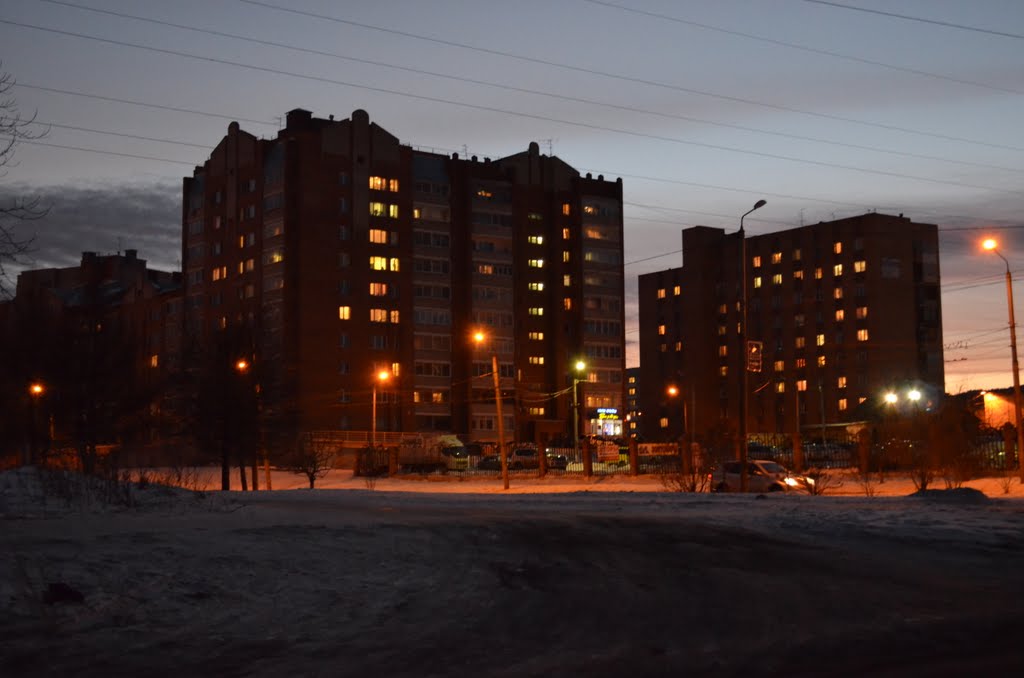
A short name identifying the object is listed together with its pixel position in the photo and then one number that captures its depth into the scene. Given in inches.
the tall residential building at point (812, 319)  5383.9
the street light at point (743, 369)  1389.0
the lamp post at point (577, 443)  2182.6
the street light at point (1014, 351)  1494.8
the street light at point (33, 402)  1934.1
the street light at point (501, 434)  1909.4
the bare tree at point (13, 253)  606.3
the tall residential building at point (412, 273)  4256.9
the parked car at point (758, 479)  1508.4
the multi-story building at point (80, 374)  1900.8
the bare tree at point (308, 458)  2072.8
